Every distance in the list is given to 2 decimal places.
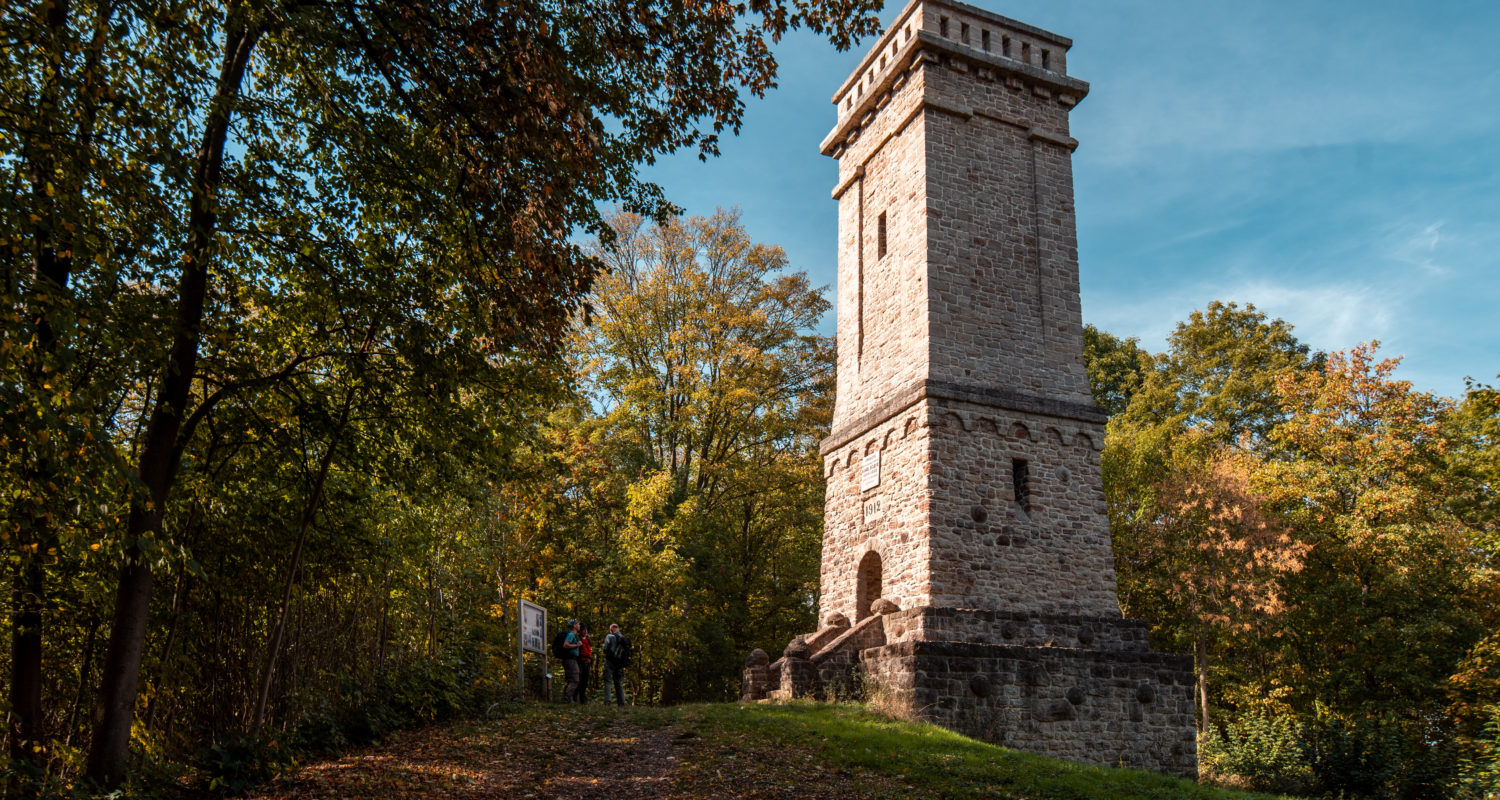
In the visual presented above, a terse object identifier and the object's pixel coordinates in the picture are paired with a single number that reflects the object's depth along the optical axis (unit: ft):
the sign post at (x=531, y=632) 38.50
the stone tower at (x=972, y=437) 40.63
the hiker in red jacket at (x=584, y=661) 44.93
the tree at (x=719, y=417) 69.72
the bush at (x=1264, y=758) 47.62
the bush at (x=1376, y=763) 46.11
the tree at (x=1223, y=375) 89.20
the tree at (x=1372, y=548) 61.62
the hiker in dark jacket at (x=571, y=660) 44.37
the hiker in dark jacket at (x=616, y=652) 45.27
